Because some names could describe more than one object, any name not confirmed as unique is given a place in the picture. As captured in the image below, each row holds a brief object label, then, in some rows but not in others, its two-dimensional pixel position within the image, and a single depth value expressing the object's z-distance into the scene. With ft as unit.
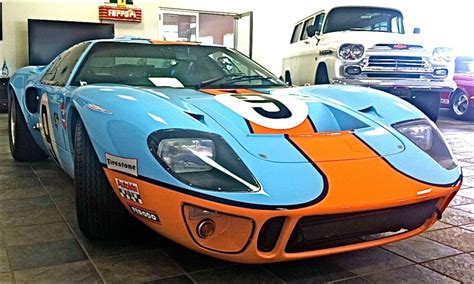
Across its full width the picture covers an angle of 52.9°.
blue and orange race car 4.59
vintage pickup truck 17.87
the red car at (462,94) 26.12
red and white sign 31.24
